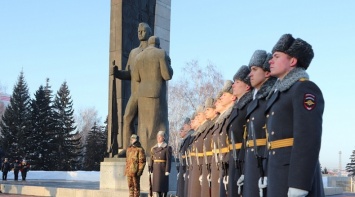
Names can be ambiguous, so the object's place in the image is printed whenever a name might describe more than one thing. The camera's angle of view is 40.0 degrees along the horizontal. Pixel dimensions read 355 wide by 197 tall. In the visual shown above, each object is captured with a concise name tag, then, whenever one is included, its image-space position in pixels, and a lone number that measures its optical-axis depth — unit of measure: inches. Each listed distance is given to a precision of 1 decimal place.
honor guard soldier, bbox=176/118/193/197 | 299.4
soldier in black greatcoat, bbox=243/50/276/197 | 146.1
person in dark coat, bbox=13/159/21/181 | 1030.4
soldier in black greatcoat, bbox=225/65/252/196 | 173.5
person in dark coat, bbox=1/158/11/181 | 1034.7
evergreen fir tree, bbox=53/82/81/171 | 1701.5
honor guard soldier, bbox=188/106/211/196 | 250.1
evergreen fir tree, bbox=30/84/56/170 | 1635.1
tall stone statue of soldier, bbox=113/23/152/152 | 449.4
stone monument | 436.8
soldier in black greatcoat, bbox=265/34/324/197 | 121.8
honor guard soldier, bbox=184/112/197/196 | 273.8
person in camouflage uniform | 363.3
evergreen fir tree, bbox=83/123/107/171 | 1779.5
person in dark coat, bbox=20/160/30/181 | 1032.2
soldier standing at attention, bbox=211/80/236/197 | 203.3
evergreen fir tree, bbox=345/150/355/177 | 1861.1
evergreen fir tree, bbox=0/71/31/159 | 1616.5
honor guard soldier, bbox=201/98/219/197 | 232.8
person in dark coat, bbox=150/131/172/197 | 369.1
